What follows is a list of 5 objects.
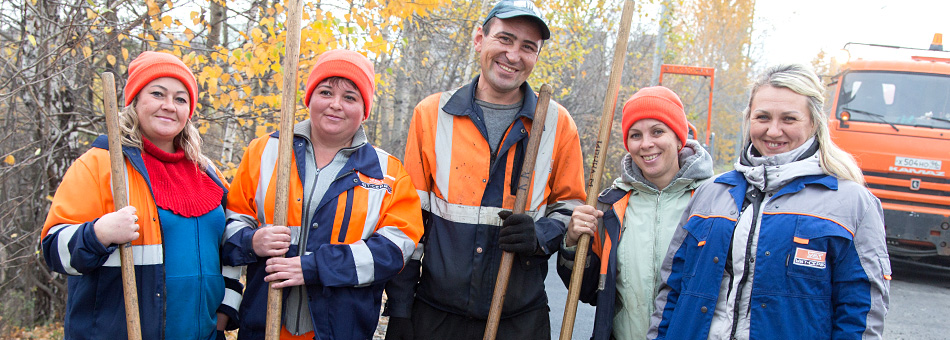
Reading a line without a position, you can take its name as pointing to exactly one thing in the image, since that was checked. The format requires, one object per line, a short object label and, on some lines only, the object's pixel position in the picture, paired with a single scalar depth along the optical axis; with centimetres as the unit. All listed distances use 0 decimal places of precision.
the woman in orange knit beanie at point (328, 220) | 218
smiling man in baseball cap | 244
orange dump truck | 684
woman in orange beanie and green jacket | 236
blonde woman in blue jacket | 182
